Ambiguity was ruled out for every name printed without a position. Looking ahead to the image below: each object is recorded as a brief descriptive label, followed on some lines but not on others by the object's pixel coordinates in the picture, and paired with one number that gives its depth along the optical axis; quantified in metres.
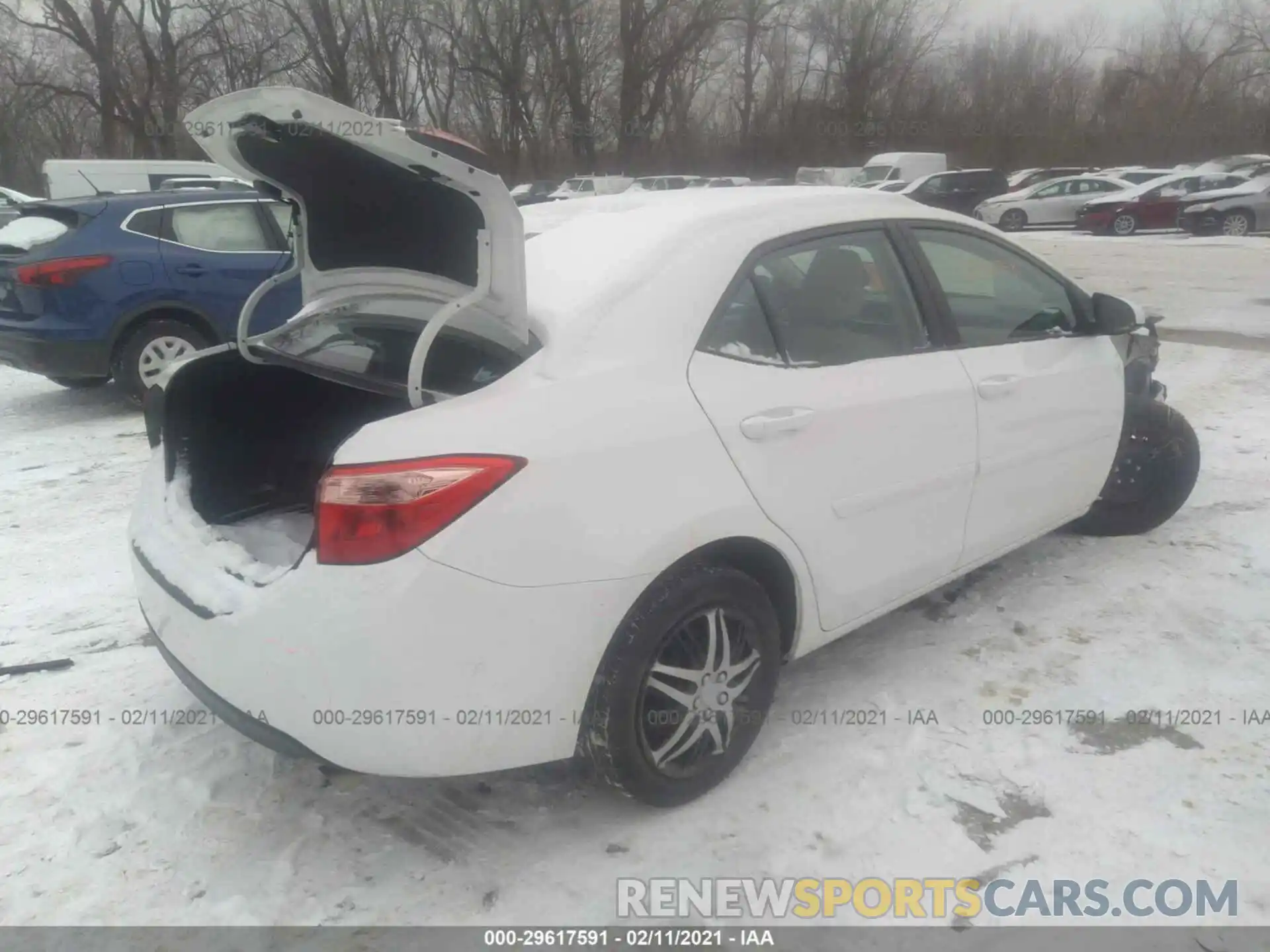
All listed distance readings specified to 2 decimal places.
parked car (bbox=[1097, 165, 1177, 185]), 26.08
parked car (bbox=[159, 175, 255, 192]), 13.57
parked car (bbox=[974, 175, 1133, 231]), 24.69
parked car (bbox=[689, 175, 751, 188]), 28.36
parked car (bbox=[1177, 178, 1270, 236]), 20.05
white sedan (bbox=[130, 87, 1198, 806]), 2.10
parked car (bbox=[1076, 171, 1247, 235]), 21.97
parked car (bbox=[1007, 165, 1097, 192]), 29.77
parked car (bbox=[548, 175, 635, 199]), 32.75
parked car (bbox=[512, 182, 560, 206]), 31.66
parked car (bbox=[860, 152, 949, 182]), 32.00
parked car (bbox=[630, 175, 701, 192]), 30.84
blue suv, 6.50
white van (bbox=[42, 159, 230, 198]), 19.30
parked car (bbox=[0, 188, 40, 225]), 20.69
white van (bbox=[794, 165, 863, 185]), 32.62
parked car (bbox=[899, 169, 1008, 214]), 27.42
